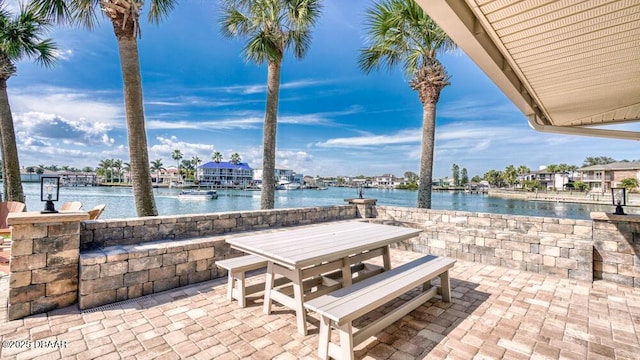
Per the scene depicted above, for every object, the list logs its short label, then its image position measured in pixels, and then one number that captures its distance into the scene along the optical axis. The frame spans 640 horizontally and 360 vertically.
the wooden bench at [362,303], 1.80
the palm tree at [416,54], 7.12
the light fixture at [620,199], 3.90
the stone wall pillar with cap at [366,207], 6.71
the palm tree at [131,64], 4.89
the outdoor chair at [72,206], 3.77
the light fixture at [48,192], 2.82
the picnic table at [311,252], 2.31
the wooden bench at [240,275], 2.80
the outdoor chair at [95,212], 3.95
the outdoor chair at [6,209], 4.53
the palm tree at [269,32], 6.75
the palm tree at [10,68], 7.51
